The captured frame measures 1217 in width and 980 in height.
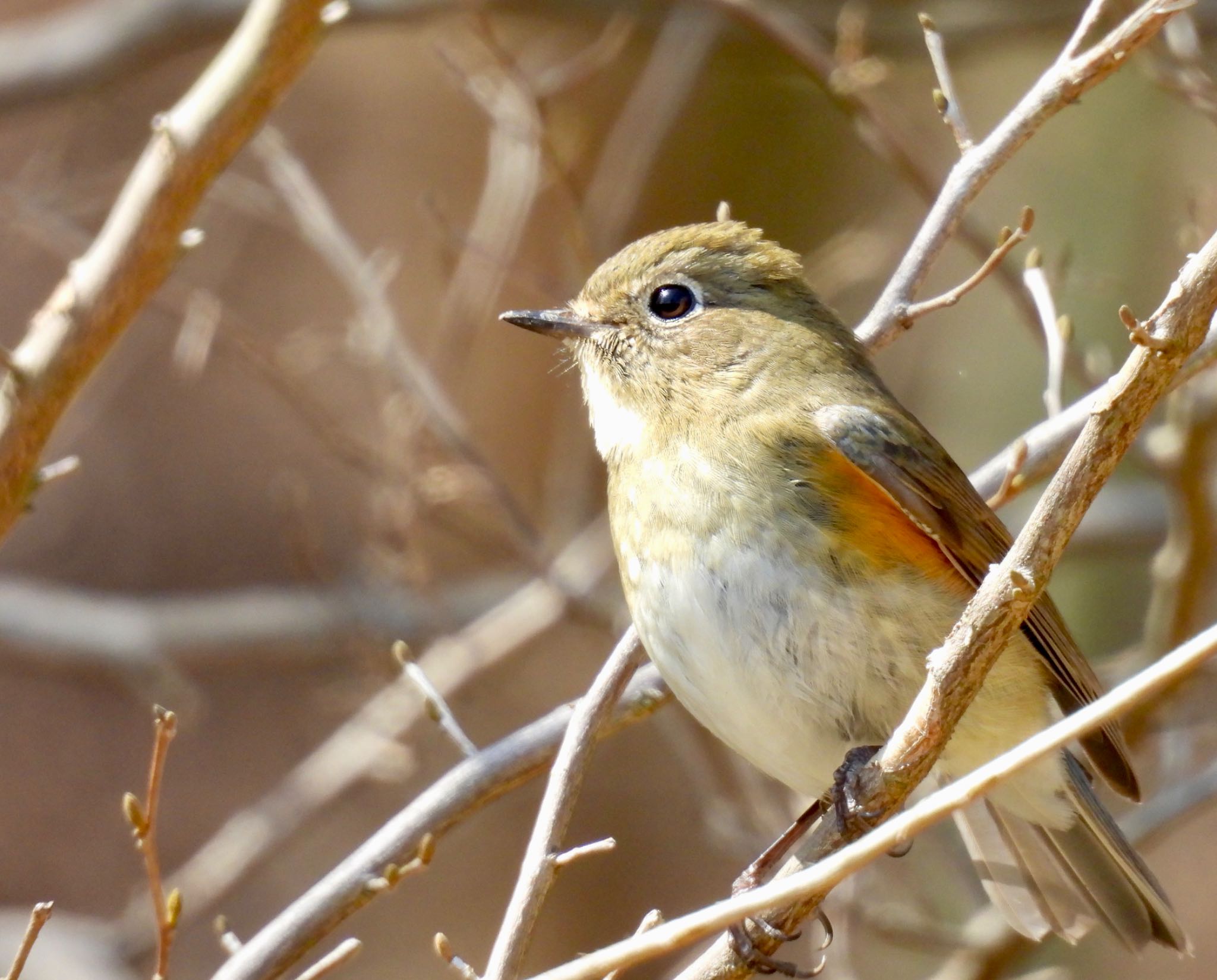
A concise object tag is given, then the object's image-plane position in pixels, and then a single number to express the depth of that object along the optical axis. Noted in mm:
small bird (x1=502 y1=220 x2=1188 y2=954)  6320
